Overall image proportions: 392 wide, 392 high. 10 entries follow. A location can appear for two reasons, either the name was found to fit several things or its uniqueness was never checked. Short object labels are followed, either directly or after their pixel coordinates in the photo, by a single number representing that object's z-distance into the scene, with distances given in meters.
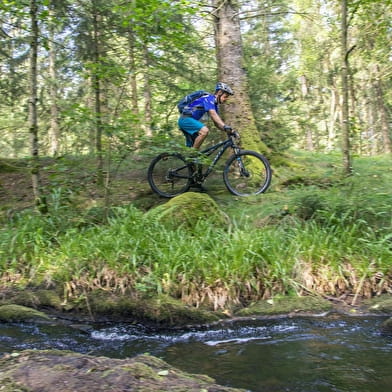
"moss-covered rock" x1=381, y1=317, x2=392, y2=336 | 4.05
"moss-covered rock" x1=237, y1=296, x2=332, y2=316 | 4.70
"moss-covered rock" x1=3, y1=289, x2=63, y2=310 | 4.99
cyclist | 7.09
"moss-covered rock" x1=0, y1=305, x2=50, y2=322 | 4.70
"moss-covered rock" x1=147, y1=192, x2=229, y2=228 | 6.21
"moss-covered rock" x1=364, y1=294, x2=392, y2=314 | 4.62
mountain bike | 7.33
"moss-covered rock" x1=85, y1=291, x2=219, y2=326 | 4.60
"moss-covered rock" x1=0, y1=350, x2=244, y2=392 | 2.50
